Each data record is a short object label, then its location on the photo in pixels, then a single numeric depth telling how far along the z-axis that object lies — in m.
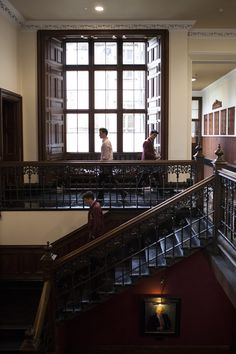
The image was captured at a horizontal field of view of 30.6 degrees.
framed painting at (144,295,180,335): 7.00
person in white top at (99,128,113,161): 7.84
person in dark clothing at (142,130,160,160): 8.02
